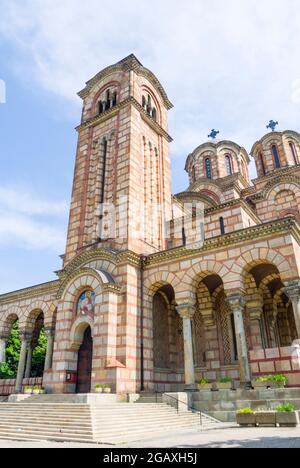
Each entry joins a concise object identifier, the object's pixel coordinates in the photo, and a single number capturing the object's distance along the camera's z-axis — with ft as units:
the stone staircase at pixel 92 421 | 30.78
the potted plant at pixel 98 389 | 45.68
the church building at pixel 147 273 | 49.11
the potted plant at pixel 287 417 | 30.94
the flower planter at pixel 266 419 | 31.99
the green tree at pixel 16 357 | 93.89
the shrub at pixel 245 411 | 33.43
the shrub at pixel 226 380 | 46.66
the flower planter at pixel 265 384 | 40.30
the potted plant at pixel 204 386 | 47.29
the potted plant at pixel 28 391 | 52.93
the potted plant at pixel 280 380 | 39.93
